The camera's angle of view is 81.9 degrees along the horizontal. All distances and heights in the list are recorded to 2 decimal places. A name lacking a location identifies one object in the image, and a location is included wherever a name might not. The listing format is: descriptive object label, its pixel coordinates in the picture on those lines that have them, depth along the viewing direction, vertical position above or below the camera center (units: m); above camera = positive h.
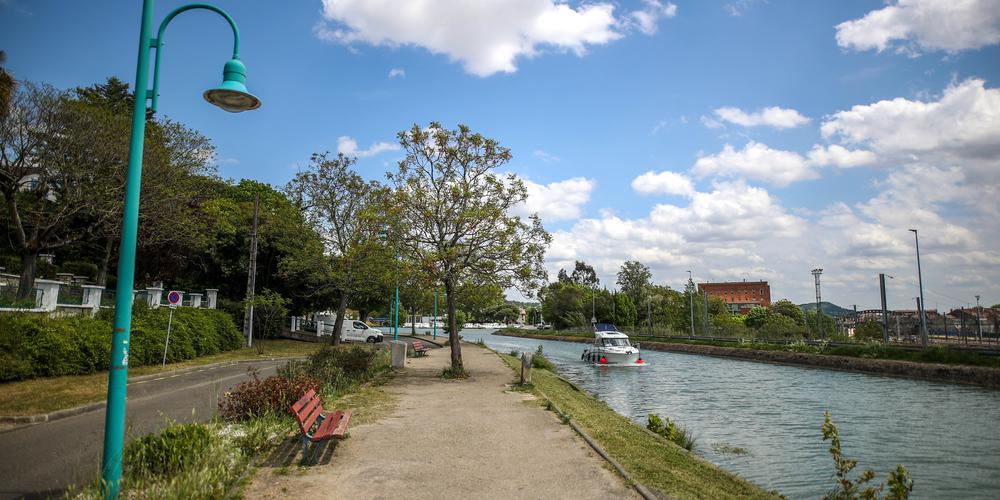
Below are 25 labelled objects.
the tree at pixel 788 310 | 102.00 +1.65
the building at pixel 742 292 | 156.38 +7.31
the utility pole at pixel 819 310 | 43.79 +0.73
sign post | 20.98 +0.56
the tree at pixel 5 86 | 19.49 +7.73
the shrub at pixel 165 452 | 6.59 -1.61
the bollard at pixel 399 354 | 22.62 -1.50
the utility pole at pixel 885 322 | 38.51 -0.16
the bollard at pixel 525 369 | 17.73 -1.61
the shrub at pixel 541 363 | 28.12 -2.27
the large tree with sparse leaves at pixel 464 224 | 18.83 +3.04
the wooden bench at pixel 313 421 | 7.77 -1.58
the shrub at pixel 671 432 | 12.37 -2.54
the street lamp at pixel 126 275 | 5.69 +0.39
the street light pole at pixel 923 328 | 35.03 -0.52
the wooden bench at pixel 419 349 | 29.80 -1.72
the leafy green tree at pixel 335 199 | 35.84 +7.30
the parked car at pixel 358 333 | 44.50 -1.33
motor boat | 37.91 -2.23
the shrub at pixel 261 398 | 10.23 -1.50
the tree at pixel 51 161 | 22.25 +6.04
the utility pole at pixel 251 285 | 32.00 +1.66
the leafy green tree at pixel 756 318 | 83.40 +0.11
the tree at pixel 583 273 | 147.75 +11.40
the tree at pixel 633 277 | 117.38 +8.48
